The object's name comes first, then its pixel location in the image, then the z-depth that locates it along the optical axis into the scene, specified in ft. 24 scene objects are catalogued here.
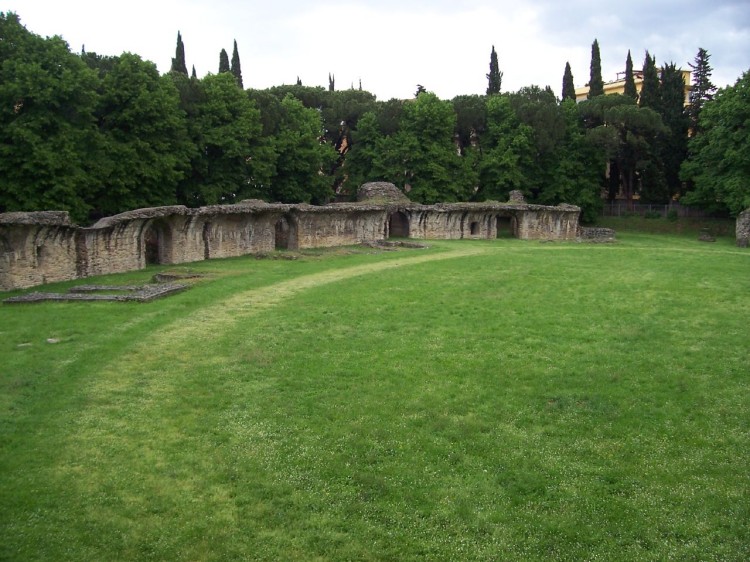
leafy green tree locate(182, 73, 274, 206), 127.34
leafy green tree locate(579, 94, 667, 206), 164.66
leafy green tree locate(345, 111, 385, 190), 165.45
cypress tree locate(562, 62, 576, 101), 207.72
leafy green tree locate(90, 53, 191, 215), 103.24
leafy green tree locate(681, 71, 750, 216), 142.72
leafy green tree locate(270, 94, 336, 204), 146.61
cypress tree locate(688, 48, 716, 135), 185.16
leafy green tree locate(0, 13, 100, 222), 89.56
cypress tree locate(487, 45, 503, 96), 215.10
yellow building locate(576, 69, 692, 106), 240.34
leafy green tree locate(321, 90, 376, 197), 174.91
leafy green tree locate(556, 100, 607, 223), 172.45
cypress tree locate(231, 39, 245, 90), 193.57
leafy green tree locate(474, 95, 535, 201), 168.35
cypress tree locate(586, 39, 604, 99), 199.31
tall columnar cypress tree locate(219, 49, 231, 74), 195.83
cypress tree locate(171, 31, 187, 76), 181.98
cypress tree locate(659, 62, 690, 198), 179.01
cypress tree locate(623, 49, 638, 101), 188.57
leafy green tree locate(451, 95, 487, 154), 177.78
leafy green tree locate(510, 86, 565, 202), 168.14
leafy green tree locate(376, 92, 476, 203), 161.79
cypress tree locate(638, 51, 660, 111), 179.73
